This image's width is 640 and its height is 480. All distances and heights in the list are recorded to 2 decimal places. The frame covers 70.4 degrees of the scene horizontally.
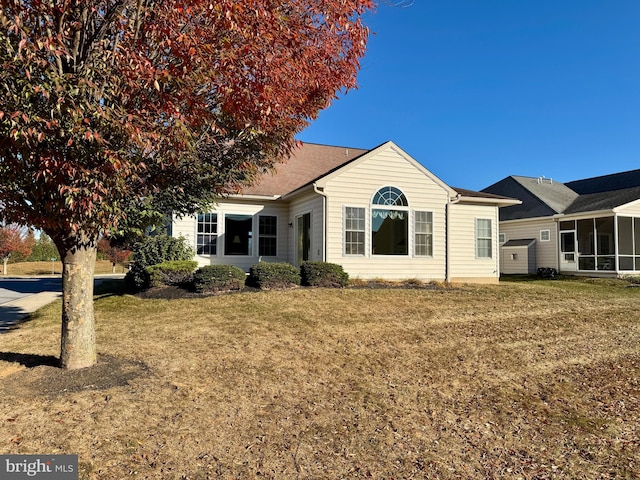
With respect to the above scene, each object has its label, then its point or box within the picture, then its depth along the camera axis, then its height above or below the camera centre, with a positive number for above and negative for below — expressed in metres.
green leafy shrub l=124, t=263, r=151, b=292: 12.86 -0.72
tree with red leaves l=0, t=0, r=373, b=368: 3.77 +1.54
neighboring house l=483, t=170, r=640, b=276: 19.78 +1.50
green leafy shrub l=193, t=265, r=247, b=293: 11.51 -0.64
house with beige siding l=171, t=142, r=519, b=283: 14.09 +0.99
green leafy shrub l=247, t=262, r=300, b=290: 11.93 -0.58
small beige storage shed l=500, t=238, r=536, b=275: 22.91 -0.12
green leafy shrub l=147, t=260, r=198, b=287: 12.45 -0.55
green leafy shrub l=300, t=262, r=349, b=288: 12.42 -0.58
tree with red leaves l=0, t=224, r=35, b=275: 28.61 +0.69
